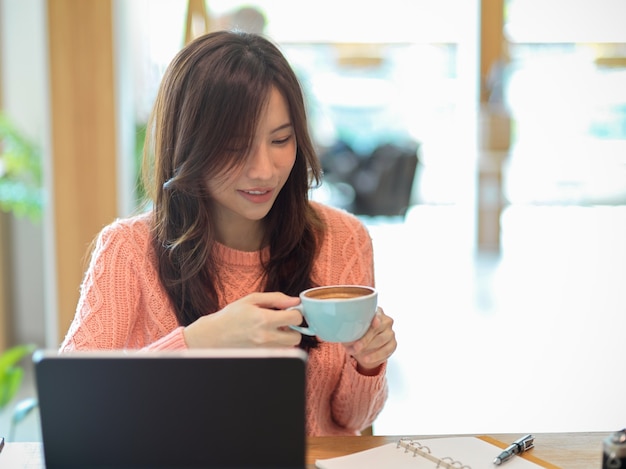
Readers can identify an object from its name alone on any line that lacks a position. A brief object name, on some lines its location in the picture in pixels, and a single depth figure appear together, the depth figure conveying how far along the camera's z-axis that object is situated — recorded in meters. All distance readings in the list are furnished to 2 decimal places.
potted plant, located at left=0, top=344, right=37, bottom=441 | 3.39
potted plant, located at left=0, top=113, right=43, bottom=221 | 3.86
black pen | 1.64
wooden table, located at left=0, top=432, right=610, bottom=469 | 1.65
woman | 1.88
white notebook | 1.63
